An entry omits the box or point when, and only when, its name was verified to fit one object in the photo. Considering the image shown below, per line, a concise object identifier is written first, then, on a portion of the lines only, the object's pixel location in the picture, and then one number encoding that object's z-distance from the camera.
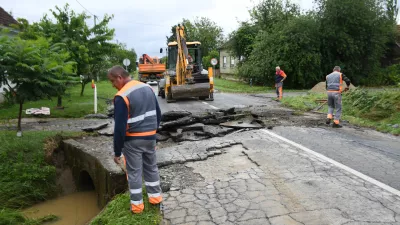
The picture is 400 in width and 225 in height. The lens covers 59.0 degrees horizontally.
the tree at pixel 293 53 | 25.67
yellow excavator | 16.48
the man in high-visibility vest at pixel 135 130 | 4.12
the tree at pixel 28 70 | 8.34
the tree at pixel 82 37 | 15.09
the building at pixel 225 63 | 43.83
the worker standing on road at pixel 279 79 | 17.81
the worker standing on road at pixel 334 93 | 9.86
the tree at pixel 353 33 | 26.61
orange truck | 35.56
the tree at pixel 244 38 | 33.22
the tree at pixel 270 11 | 32.56
